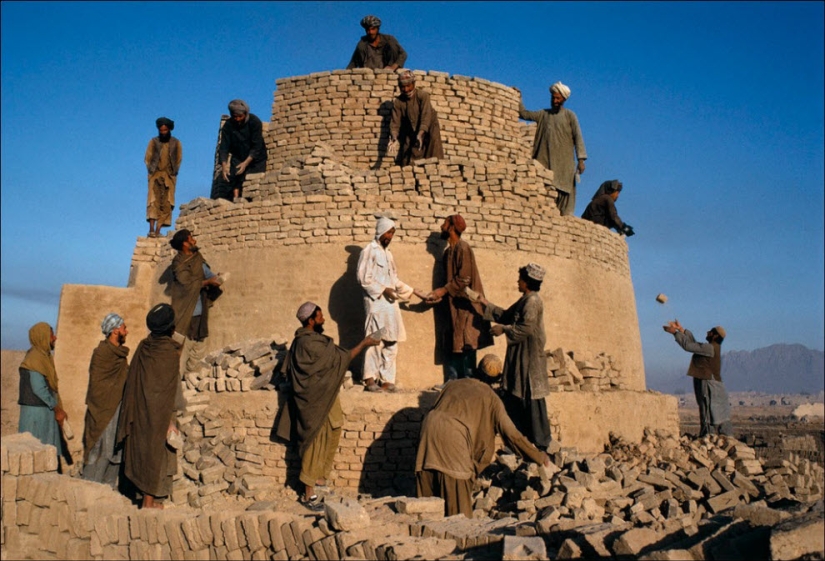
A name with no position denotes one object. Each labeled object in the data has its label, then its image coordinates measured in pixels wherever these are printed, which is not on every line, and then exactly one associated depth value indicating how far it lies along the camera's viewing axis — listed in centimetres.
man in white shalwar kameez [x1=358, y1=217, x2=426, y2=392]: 818
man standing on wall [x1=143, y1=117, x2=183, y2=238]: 1086
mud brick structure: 901
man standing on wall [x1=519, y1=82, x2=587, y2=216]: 1105
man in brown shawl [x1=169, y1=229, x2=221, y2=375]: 900
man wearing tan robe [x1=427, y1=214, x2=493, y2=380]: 847
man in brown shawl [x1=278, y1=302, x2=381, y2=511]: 704
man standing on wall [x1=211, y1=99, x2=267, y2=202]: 1051
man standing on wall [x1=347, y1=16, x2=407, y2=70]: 1179
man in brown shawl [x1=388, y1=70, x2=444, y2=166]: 989
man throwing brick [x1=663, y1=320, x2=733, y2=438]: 1052
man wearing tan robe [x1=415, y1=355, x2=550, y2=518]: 601
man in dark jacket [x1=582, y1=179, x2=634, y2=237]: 1145
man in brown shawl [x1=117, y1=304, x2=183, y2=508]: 601
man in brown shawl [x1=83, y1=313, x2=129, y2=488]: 624
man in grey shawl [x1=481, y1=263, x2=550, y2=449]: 746
